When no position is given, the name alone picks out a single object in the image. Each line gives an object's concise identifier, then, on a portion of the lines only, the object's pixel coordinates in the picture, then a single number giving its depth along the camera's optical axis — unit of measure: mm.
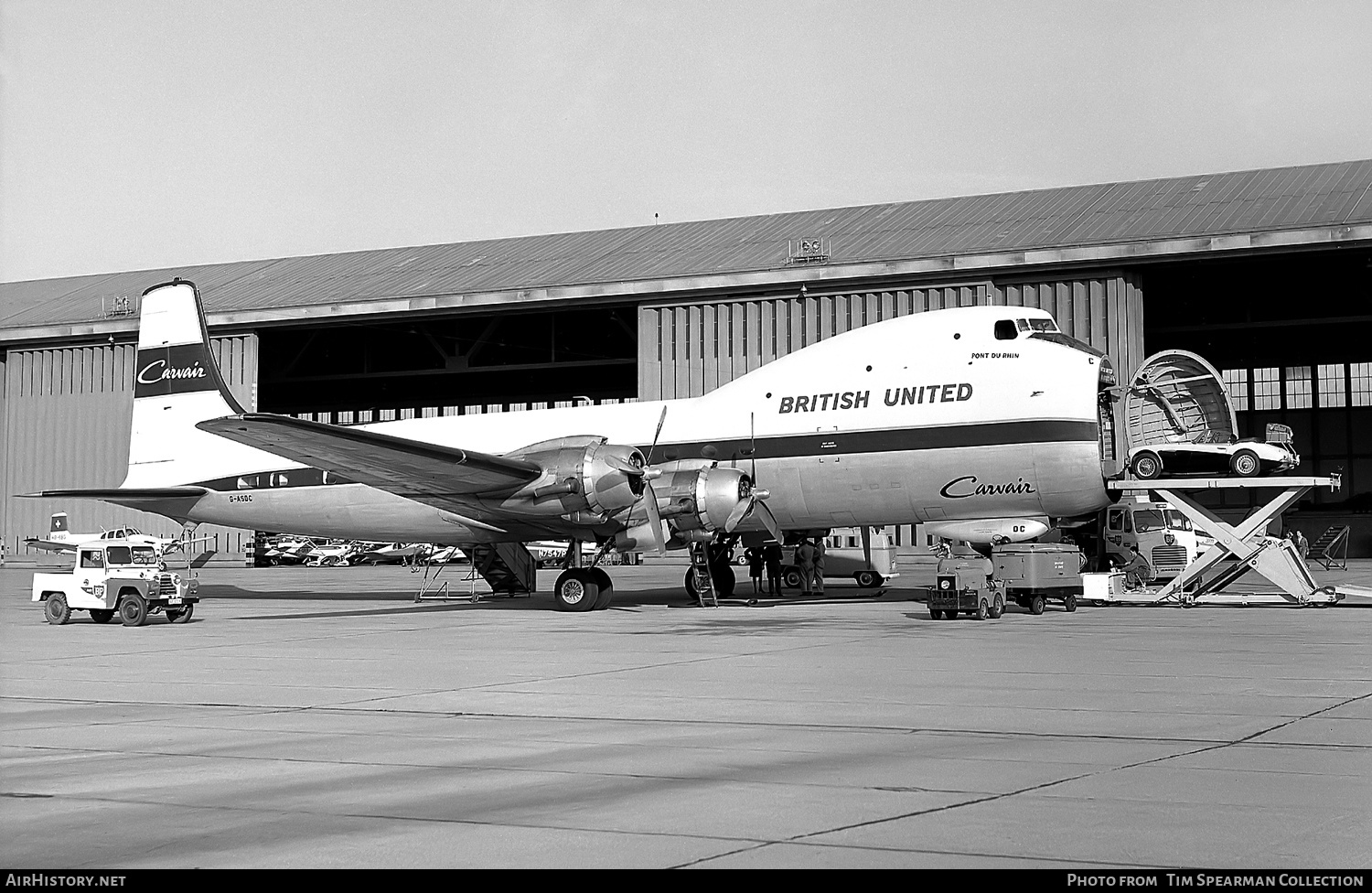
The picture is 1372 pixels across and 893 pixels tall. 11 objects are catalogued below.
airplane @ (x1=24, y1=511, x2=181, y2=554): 48375
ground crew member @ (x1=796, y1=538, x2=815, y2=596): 33719
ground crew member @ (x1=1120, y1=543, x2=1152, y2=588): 31688
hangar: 43906
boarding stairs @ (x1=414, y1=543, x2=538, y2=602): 33219
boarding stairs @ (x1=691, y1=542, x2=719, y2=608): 28531
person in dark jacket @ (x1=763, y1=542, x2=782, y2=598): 32812
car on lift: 30031
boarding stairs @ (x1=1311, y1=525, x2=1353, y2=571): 54250
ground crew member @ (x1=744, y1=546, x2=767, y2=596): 33206
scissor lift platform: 26344
